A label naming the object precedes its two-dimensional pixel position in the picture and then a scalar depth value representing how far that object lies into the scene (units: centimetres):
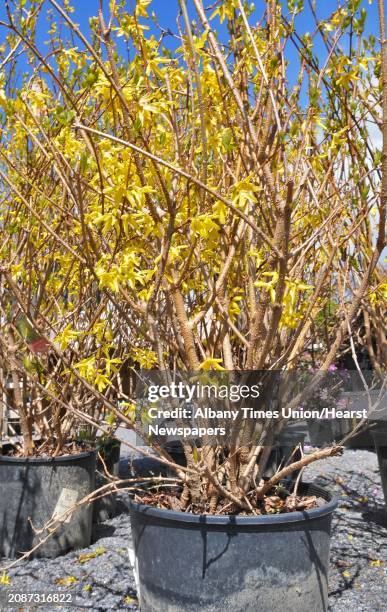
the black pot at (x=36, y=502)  338
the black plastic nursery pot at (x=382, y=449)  376
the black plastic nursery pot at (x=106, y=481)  407
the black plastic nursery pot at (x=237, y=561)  192
